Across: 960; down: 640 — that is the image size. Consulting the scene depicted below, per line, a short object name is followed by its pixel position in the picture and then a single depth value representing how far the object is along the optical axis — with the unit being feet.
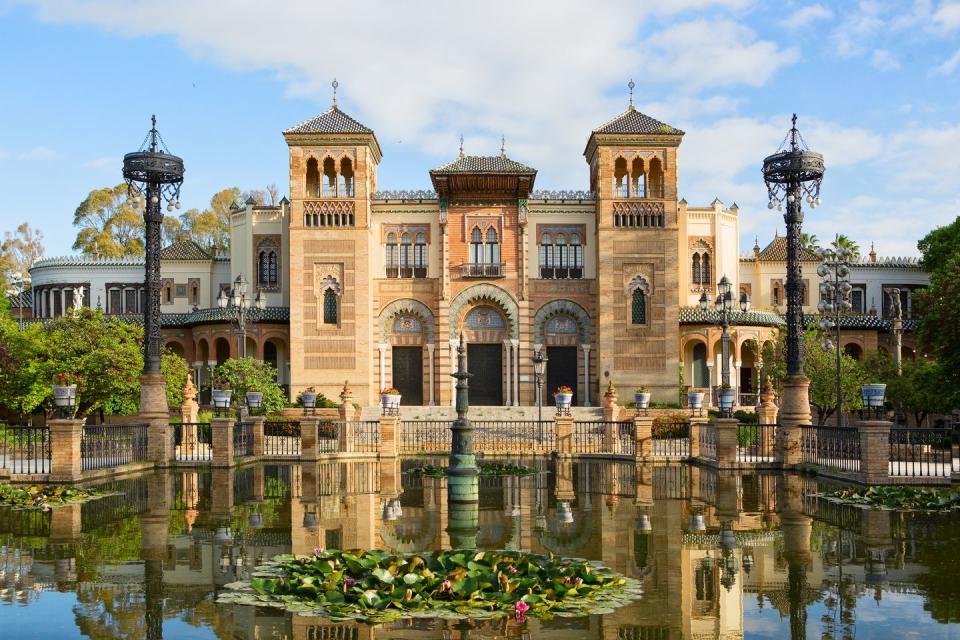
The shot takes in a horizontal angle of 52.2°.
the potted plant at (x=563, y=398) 96.84
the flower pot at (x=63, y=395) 59.67
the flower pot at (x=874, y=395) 59.47
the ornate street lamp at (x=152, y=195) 78.43
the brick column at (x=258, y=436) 78.07
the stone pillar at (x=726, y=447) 69.51
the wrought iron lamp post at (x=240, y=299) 99.76
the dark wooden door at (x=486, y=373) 137.69
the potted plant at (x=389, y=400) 100.32
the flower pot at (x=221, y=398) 75.25
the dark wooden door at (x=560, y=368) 137.80
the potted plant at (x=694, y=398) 87.50
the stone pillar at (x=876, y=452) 56.54
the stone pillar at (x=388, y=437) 80.07
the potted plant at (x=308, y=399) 82.73
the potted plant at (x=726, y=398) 73.41
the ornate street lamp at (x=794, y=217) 71.51
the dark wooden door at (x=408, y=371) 138.21
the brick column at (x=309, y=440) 76.28
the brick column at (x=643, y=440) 76.18
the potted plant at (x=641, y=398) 93.66
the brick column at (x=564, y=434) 81.71
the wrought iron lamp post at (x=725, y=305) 101.78
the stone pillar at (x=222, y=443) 69.05
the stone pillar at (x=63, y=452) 57.67
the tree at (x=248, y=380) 107.96
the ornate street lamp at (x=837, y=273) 85.97
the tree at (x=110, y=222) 192.24
